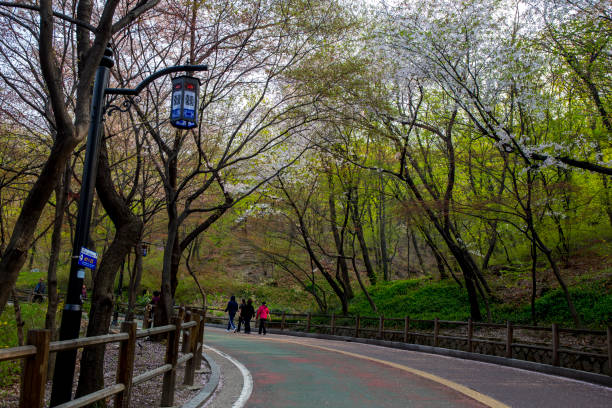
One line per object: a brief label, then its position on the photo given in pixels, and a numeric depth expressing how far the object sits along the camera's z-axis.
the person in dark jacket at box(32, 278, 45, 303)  29.08
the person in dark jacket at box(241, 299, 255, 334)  24.58
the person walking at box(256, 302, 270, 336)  23.83
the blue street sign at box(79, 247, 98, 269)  5.59
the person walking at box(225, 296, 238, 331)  24.53
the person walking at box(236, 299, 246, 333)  25.16
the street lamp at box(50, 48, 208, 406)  5.22
